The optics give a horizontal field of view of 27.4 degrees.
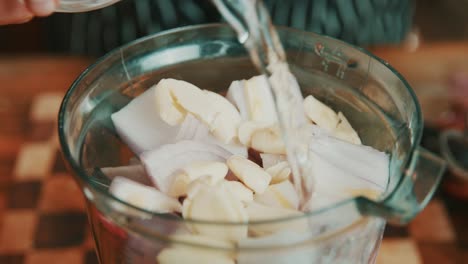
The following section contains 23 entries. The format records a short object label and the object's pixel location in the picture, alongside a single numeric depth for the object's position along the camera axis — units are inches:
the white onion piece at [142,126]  19.5
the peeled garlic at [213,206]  16.8
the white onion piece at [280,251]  16.3
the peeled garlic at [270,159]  18.9
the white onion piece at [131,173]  18.8
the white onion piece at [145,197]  17.5
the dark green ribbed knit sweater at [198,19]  29.1
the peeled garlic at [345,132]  19.6
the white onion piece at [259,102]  19.7
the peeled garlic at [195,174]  17.8
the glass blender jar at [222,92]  16.5
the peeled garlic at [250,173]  17.7
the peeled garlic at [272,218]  16.0
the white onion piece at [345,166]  18.2
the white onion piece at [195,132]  19.4
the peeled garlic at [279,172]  18.3
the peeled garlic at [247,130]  19.2
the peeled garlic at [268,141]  18.9
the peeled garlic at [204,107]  19.1
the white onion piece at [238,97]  19.8
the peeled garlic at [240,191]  17.4
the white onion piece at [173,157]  18.2
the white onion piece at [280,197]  17.6
